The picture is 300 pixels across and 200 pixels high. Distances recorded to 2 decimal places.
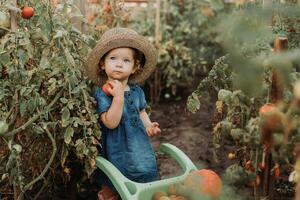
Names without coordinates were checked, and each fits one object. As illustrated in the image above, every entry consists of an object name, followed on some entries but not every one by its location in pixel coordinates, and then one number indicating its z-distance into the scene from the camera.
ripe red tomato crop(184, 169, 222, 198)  1.29
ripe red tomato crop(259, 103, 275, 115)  1.51
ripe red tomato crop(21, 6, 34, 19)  2.07
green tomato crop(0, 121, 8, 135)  2.04
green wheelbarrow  2.14
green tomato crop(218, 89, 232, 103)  1.77
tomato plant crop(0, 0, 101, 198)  2.10
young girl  2.32
